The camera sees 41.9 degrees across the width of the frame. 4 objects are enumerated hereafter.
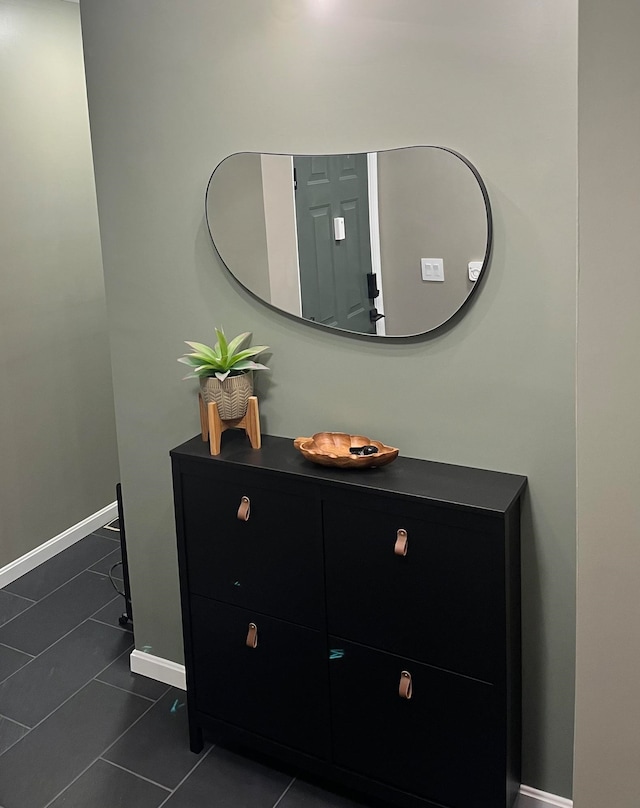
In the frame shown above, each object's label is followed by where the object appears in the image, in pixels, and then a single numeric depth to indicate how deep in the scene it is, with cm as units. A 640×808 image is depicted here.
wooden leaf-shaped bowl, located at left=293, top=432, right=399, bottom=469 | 209
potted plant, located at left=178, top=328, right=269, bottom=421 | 234
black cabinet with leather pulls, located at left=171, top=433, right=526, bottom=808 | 196
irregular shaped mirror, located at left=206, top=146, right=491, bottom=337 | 197
